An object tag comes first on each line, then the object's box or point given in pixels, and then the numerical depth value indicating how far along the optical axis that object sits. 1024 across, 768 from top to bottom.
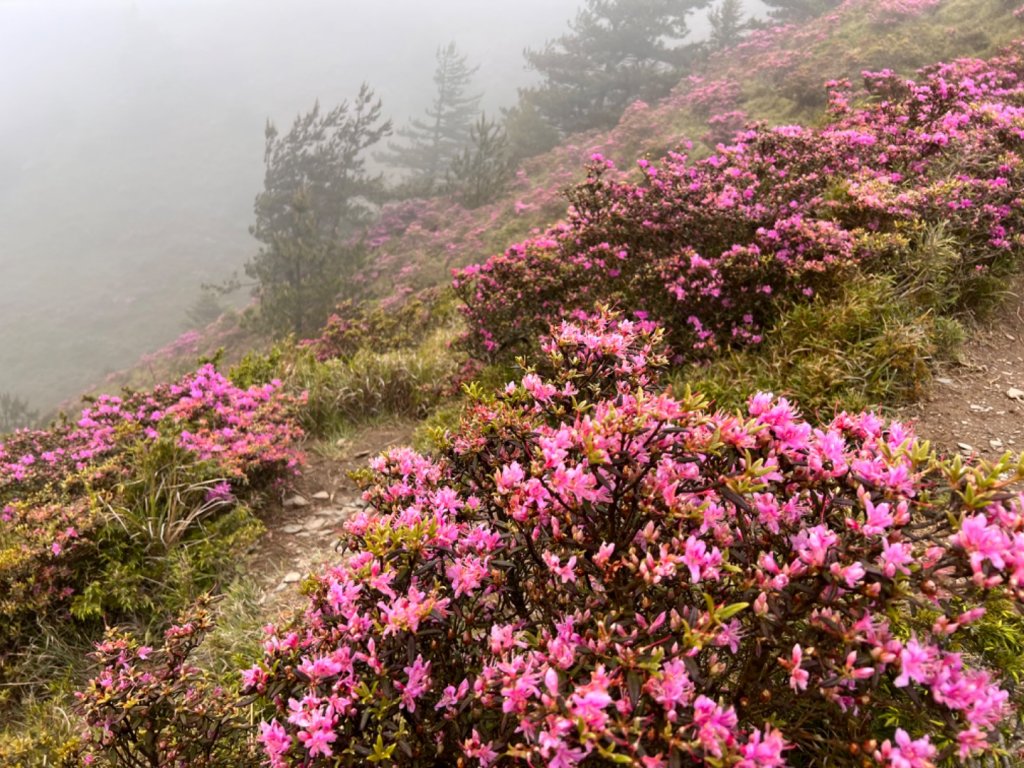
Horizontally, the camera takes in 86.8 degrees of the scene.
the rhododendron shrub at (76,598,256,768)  1.84
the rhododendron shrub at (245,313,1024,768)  1.26
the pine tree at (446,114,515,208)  21.95
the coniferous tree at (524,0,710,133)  26.41
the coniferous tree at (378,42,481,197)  35.00
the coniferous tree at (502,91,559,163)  25.08
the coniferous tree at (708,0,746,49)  26.48
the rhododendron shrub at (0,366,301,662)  3.54
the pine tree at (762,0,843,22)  23.66
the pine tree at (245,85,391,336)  16.47
